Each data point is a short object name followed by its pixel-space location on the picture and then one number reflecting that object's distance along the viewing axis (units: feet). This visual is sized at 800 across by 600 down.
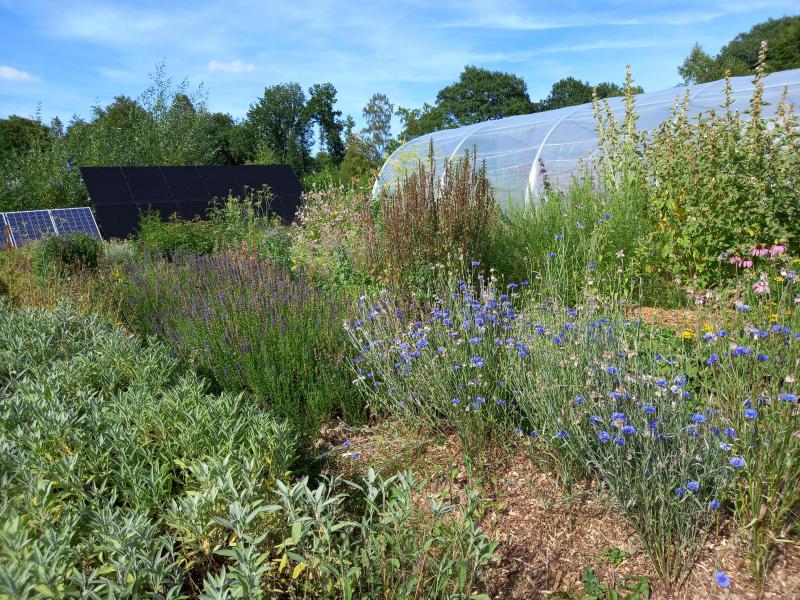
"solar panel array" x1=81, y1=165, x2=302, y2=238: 40.52
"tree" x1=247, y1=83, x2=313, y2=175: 137.59
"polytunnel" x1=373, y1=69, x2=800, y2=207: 33.88
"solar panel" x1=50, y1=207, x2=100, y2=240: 42.19
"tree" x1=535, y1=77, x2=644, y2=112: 170.22
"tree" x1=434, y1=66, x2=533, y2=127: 168.04
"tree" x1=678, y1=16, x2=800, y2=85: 111.45
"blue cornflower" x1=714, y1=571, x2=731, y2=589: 6.68
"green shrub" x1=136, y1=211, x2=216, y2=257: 30.30
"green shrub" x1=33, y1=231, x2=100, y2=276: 25.70
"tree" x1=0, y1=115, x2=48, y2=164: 105.70
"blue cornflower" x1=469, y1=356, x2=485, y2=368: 10.09
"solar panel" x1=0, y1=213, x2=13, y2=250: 34.79
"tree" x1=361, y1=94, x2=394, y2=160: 136.77
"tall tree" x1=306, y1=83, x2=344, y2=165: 141.18
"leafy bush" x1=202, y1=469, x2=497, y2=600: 6.43
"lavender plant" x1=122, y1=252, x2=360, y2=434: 12.85
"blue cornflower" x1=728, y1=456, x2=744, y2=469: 7.04
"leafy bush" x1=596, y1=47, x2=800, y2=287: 16.85
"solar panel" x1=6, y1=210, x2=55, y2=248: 40.34
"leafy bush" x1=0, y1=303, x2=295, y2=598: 6.33
